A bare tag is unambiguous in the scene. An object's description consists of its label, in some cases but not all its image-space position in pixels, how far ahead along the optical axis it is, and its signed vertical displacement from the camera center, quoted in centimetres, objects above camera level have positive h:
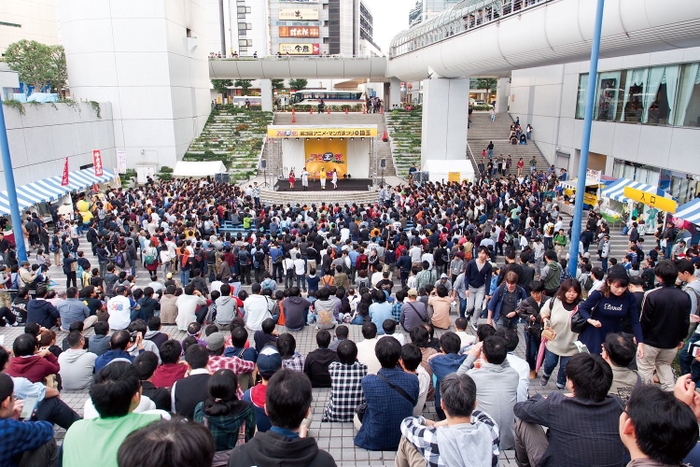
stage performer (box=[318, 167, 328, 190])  2538 -254
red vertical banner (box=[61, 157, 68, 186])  1753 -179
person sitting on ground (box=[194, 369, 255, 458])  327 -187
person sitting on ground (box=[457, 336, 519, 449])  371 -187
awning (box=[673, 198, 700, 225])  1209 -203
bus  4047 +264
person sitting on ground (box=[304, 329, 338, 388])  534 -249
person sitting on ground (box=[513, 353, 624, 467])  286 -169
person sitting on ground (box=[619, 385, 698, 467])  225 -136
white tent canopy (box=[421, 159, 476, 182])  2423 -192
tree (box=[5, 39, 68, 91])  4634 +605
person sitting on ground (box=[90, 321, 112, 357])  584 -249
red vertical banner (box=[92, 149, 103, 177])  1861 -127
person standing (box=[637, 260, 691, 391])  504 -194
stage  2575 -298
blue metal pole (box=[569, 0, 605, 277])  858 -46
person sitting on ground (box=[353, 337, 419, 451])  379 -204
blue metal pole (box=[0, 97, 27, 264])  1005 -167
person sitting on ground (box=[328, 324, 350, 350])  550 -223
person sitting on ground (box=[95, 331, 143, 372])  495 -223
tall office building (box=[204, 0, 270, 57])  7688 +1600
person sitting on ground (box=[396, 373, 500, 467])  282 -175
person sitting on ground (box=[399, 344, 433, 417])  402 -197
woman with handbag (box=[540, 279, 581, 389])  521 -197
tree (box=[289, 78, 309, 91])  5872 +538
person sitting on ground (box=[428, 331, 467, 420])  445 -207
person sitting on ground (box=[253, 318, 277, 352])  577 -240
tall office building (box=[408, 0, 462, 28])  13675 +3492
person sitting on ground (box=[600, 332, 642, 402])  371 -175
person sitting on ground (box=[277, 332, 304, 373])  495 -221
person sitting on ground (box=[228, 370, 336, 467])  240 -153
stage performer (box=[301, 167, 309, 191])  2543 -259
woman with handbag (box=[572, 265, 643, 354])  489 -180
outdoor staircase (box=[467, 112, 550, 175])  3020 -80
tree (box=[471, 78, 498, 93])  6375 +616
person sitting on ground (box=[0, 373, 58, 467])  285 -181
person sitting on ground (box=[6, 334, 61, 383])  461 -217
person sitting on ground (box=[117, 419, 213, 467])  191 -124
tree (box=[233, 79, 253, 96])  5750 +518
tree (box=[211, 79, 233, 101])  4896 +429
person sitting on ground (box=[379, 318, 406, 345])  560 -220
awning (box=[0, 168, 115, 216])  1627 -225
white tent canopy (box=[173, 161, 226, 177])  2528 -205
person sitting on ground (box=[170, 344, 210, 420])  382 -202
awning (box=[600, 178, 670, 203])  1622 -205
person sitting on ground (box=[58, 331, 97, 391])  535 -255
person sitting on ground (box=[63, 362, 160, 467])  253 -158
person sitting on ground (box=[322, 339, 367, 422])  443 -227
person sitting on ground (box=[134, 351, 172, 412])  401 -211
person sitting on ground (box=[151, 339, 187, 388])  455 -219
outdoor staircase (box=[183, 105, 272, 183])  3092 -76
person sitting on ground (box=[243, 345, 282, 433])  403 -213
